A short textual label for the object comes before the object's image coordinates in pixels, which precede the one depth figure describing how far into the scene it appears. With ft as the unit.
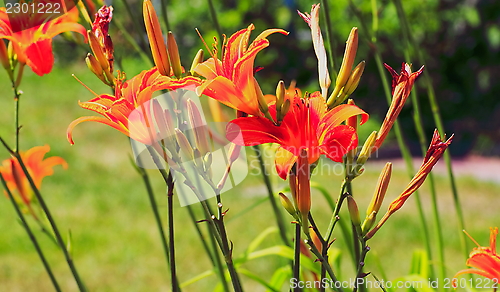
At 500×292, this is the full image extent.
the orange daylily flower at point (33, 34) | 6.12
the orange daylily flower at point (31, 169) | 7.08
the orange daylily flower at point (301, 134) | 5.68
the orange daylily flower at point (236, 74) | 5.71
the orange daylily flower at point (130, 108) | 5.70
